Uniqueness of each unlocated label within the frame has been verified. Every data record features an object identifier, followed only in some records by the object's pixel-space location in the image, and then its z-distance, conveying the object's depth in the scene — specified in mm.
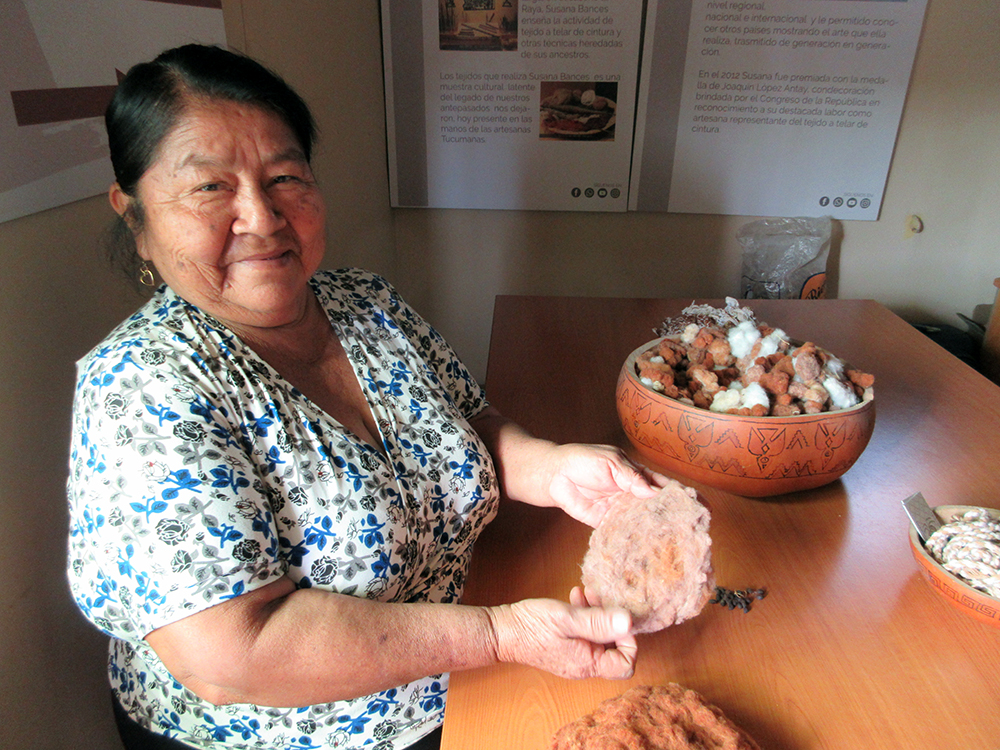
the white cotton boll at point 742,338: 1136
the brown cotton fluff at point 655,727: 641
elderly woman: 717
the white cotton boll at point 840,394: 999
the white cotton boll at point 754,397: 984
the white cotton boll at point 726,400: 1014
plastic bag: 2617
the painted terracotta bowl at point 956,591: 806
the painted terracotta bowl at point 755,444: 972
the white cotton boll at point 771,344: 1102
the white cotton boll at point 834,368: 1049
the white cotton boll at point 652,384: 1074
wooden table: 724
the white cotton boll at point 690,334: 1204
